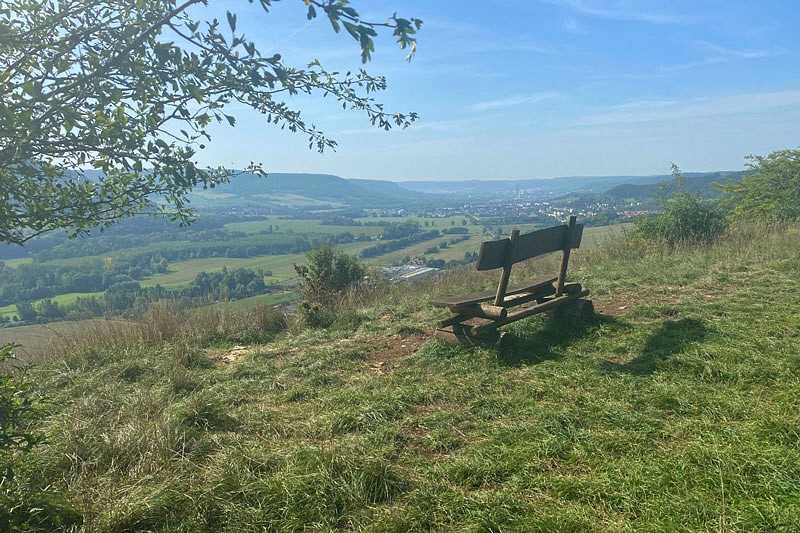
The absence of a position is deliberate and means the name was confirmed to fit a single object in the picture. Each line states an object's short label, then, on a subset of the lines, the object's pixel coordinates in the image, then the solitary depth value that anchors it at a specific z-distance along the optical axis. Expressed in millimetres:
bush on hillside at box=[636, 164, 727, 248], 12453
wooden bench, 5328
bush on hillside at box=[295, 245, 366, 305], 10630
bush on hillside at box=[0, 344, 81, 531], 2146
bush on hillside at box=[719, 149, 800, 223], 14773
